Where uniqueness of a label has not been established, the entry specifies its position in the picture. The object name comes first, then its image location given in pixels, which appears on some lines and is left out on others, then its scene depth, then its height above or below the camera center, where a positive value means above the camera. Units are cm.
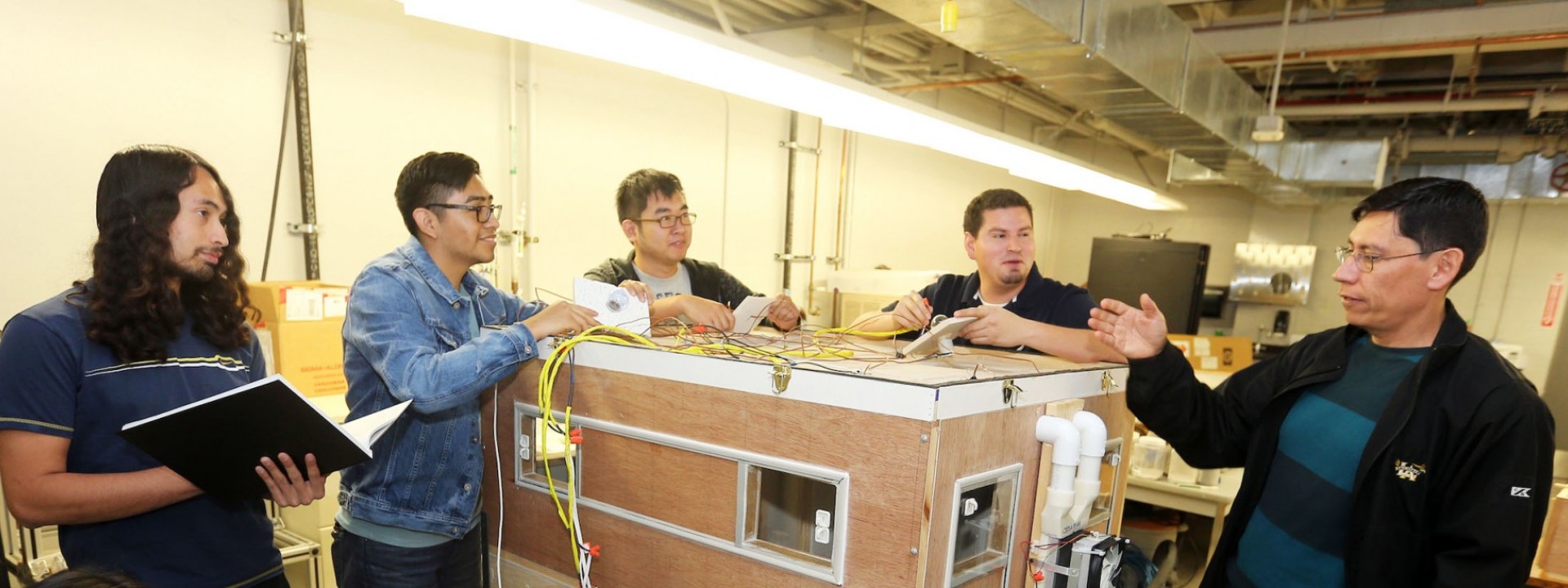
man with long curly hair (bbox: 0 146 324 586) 108 -33
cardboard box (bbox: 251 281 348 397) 238 -48
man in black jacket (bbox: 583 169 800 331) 215 -9
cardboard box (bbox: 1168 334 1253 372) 475 -75
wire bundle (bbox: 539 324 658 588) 125 -41
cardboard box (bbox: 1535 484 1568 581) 200 -80
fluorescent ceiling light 154 +39
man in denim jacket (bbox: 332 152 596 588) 125 -31
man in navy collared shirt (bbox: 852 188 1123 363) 178 -16
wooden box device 96 -38
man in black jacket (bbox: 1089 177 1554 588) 118 -33
